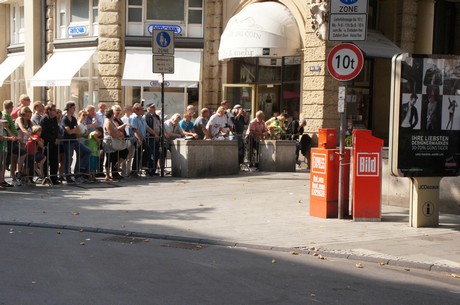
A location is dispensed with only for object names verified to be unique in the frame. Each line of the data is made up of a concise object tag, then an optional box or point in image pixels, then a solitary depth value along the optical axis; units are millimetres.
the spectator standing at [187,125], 19016
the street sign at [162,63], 16938
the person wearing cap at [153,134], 17844
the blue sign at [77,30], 27109
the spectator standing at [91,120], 16938
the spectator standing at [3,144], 14609
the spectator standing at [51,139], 15320
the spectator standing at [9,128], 14797
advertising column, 10648
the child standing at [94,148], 16341
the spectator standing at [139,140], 17297
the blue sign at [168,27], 25797
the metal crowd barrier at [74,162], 15039
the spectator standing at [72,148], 15922
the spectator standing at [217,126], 19281
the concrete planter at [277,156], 19375
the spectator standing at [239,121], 20372
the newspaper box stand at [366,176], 11570
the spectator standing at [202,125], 19281
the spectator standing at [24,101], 16141
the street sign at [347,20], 11477
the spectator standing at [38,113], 15602
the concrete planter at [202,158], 17500
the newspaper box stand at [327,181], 11844
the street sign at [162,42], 16891
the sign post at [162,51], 16922
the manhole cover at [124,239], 9758
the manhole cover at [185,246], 9383
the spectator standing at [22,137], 14930
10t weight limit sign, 11430
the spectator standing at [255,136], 19672
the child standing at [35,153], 14977
